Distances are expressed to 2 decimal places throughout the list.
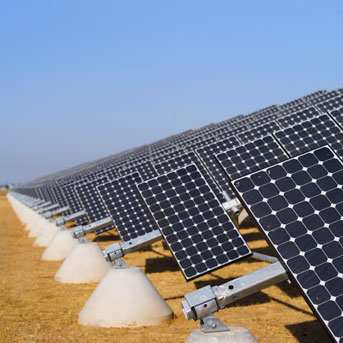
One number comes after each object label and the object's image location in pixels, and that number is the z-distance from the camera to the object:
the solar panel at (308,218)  5.54
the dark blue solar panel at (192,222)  9.92
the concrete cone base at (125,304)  9.48
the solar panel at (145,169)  19.94
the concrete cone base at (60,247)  19.34
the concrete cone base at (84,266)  14.40
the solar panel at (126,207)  15.61
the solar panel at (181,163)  16.98
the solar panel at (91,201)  21.86
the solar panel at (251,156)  12.18
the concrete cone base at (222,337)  6.23
